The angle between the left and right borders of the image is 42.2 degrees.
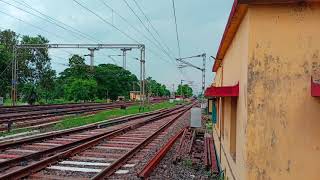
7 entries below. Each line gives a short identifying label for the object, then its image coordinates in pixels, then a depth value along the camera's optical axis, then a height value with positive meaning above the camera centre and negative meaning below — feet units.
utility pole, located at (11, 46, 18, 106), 134.45 +6.83
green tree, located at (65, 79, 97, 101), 206.94 +4.65
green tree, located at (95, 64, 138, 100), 285.64 +12.85
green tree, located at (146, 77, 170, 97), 449.97 +11.39
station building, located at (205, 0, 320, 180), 15.96 +0.35
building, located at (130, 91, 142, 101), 326.10 +2.84
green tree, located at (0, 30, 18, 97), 190.08 +13.72
